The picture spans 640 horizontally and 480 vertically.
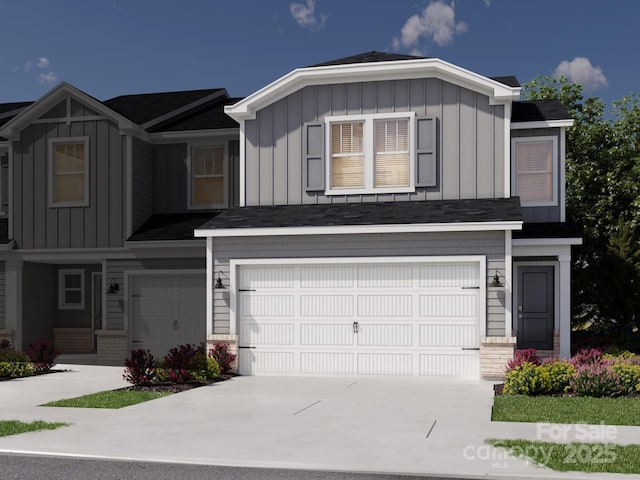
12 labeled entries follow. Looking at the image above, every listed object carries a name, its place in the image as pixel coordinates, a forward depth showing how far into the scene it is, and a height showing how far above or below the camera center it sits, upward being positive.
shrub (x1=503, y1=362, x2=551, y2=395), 14.20 -2.47
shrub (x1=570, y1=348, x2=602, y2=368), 15.70 -2.35
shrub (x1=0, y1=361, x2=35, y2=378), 17.88 -2.90
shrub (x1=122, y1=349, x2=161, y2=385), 15.88 -2.57
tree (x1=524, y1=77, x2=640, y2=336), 22.56 +1.19
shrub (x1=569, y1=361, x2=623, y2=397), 13.88 -2.43
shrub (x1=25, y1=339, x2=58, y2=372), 18.92 -2.74
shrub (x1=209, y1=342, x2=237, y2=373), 17.89 -2.56
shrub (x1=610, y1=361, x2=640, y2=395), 14.05 -2.37
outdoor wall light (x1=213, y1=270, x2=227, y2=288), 18.27 -1.00
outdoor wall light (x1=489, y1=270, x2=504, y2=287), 16.78 -0.90
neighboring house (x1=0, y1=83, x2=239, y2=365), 22.06 +0.77
